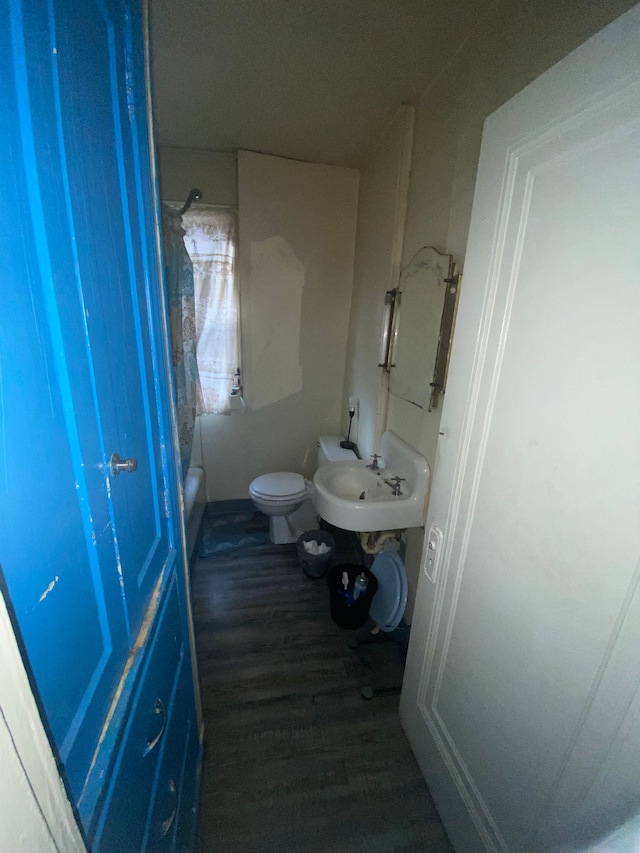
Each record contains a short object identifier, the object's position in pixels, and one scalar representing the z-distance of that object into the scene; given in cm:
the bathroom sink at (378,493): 145
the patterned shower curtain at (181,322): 155
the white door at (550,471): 58
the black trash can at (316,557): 211
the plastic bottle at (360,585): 174
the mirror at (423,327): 133
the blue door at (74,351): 36
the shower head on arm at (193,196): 156
